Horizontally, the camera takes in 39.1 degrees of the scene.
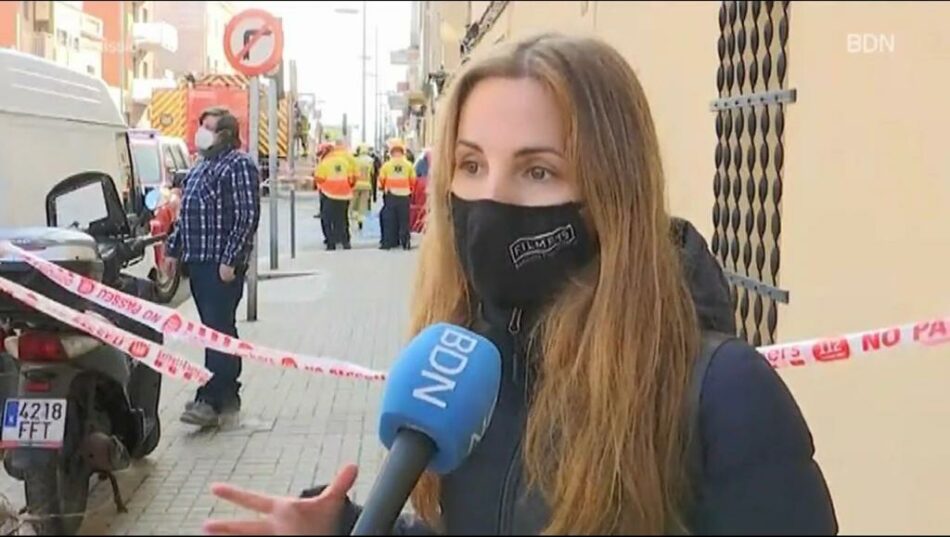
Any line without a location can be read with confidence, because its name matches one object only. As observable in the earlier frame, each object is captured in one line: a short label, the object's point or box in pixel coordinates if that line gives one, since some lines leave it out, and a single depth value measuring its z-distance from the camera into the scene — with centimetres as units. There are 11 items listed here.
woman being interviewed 146
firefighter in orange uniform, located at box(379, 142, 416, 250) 791
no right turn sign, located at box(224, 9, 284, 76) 912
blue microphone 134
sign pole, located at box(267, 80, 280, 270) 858
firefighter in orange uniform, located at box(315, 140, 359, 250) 873
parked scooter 428
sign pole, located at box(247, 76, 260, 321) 820
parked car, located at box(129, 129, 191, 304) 730
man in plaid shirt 700
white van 621
